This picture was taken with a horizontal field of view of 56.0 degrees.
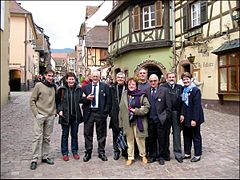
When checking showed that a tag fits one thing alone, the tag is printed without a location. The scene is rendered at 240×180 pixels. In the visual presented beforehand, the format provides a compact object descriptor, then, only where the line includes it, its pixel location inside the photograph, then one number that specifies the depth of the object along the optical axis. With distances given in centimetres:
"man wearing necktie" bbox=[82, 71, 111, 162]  443
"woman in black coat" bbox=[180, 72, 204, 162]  437
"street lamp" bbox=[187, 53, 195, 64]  1097
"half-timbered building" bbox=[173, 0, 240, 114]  871
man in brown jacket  409
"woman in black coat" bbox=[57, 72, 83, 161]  436
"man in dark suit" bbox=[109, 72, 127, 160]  444
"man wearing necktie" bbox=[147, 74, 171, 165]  427
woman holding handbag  425
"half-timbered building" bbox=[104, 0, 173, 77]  1298
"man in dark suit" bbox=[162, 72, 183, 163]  439
